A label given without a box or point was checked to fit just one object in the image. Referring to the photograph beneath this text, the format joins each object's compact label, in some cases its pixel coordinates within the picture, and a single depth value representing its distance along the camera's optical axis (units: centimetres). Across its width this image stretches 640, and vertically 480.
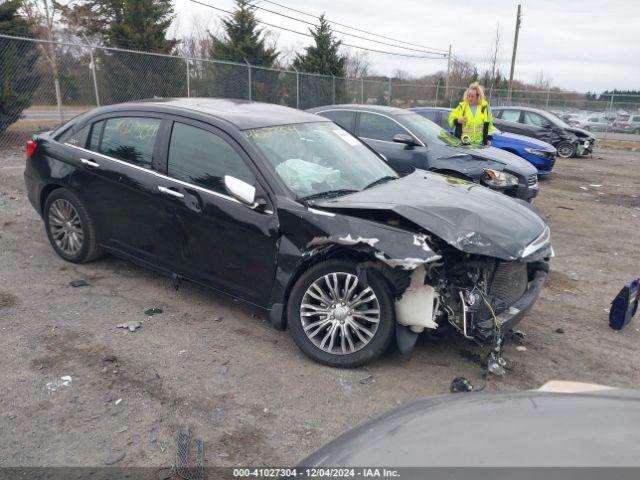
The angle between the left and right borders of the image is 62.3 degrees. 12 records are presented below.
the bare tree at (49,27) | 1302
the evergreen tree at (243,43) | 2372
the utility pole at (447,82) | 3153
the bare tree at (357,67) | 4228
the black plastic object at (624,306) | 436
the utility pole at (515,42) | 3362
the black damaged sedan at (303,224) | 352
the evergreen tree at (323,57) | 2630
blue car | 1187
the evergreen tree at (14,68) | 1189
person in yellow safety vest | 920
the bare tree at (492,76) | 3919
